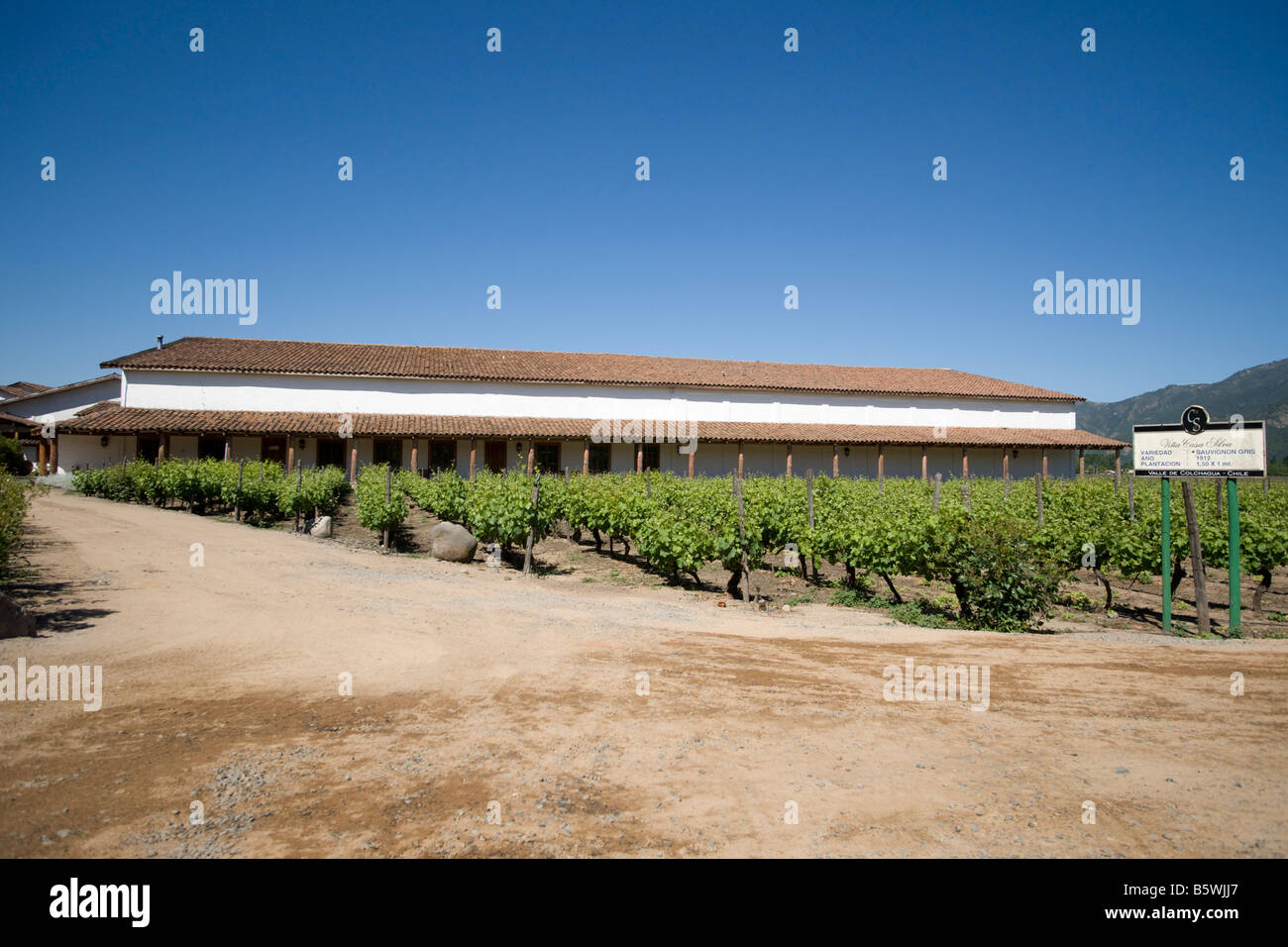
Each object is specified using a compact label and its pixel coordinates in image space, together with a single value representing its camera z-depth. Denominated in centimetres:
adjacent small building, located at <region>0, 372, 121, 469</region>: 3234
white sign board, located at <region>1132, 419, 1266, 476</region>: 907
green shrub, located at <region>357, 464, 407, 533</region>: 1599
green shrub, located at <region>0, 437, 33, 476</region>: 2442
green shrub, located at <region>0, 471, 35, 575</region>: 792
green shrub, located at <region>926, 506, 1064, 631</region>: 945
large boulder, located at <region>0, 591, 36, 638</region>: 671
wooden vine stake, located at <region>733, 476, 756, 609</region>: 1149
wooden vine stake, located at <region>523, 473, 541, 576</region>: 1362
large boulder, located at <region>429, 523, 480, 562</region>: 1470
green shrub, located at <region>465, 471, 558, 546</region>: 1413
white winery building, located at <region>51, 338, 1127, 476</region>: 2709
